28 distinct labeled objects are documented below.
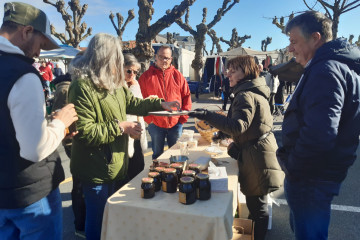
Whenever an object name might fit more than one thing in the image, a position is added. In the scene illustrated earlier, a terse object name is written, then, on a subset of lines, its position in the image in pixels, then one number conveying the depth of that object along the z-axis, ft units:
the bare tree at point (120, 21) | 76.79
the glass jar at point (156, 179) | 5.26
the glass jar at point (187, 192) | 4.68
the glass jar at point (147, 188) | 4.96
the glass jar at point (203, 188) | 4.87
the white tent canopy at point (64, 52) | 29.17
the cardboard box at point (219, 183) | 5.24
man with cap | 3.49
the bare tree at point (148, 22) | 33.27
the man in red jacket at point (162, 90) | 10.46
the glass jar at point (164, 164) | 6.00
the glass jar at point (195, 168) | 5.70
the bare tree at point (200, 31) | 49.42
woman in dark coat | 6.13
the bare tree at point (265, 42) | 140.05
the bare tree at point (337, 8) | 26.68
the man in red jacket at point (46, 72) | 39.56
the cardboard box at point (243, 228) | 6.80
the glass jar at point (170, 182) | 5.18
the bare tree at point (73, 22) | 56.13
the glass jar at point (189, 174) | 5.15
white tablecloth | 4.38
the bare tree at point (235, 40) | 103.55
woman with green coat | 5.12
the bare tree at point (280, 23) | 45.75
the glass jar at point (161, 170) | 5.41
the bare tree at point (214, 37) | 81.15
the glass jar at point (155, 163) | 6.16
